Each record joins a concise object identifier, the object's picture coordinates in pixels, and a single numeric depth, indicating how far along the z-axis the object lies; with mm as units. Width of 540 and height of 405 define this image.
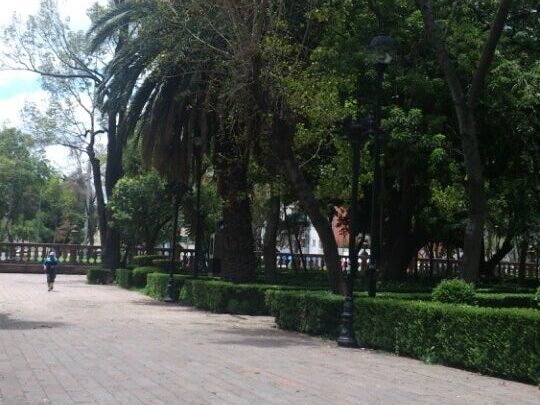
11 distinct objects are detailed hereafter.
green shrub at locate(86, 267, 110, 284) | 38125
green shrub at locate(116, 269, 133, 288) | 33812
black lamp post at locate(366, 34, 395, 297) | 14055
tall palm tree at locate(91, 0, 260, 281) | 17344
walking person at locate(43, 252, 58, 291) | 28766
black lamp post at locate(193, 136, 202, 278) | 22973
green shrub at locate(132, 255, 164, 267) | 38781
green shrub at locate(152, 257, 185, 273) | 35344
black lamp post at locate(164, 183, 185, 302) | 25375
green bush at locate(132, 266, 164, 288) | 32312
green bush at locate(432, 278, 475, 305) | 13477
